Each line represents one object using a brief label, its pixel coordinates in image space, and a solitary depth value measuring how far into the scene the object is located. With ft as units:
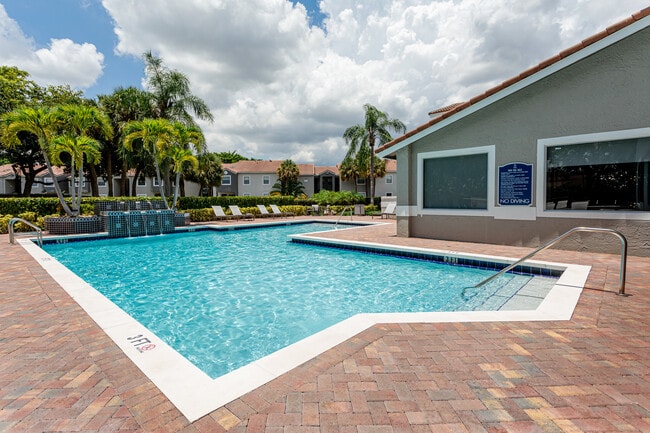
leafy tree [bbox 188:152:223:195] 135.70
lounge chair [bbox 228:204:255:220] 76.54
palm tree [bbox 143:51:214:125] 81.29
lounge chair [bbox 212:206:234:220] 72.50
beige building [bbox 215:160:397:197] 155.25
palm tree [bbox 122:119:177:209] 56.90
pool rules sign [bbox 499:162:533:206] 31.76
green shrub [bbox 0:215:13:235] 47.59
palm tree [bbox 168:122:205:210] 60.08
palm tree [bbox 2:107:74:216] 44.37
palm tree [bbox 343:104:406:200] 99.81
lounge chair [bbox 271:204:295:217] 84.84
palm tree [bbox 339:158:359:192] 142.00
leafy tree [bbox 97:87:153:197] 85.10
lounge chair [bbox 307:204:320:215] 93.40
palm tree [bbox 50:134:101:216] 46.01
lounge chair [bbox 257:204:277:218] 82.46
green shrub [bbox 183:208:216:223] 70.03
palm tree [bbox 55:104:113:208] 47.26
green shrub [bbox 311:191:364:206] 103.35
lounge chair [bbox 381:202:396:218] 76.07
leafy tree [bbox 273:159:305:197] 150.00
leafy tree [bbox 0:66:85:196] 93.97
